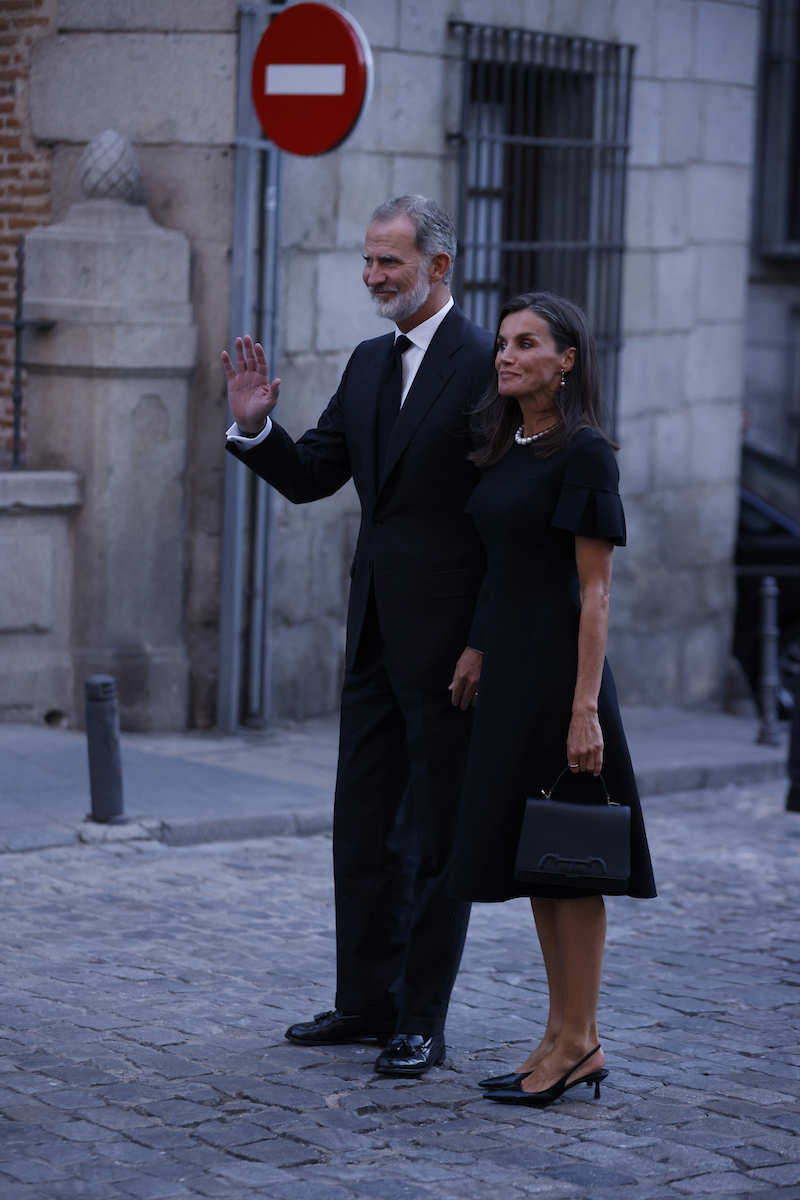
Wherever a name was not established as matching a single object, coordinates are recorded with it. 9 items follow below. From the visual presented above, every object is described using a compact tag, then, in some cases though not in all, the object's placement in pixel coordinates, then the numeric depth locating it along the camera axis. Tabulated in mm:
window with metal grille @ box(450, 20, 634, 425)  19962
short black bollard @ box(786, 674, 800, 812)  16734
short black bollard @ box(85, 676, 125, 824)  13995
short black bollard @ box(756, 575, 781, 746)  20558
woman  8509
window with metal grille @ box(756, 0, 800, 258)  38079
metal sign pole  17344
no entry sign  15839
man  9140
